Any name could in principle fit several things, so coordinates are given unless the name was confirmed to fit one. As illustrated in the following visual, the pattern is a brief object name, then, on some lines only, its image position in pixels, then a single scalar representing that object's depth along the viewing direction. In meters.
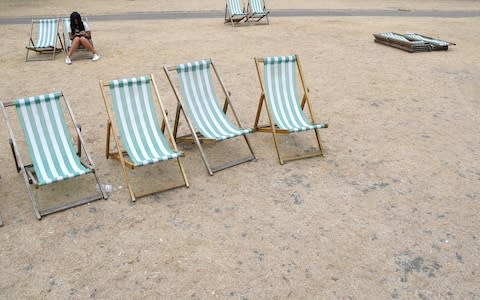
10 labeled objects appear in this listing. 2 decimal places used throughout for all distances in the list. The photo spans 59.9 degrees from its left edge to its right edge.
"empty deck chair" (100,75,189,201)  4.54
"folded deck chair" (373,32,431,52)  9.74
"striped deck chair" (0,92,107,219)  4.16
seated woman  8.78
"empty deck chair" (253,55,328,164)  5.22
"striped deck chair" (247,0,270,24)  12.24
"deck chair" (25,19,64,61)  9.08
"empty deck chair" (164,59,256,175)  4.97
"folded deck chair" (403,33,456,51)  9.81
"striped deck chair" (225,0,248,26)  12.13
